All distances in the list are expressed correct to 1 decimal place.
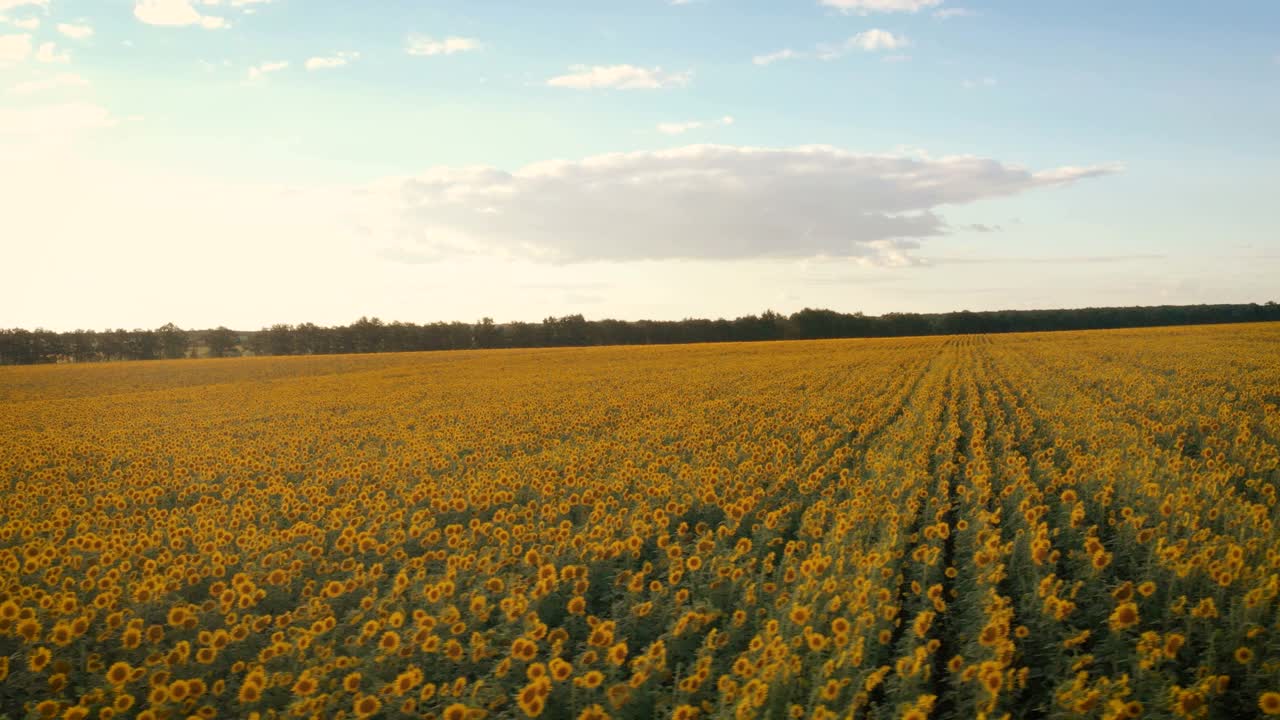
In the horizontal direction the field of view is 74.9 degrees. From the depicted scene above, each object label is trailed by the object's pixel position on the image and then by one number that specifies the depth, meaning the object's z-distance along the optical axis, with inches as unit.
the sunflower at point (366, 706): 194.4
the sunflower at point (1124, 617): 228.1
